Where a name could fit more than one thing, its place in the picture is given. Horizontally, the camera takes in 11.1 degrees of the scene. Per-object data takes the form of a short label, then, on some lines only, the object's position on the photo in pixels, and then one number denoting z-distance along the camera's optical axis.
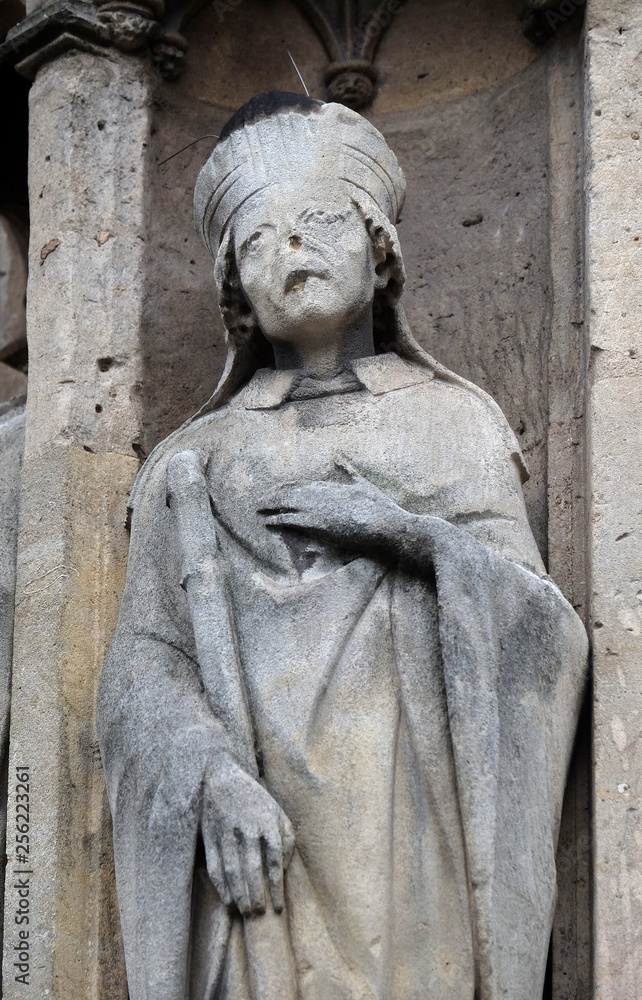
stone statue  7.90
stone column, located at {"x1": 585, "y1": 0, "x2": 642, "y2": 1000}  8.58
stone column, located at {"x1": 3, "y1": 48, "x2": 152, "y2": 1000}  9.28
